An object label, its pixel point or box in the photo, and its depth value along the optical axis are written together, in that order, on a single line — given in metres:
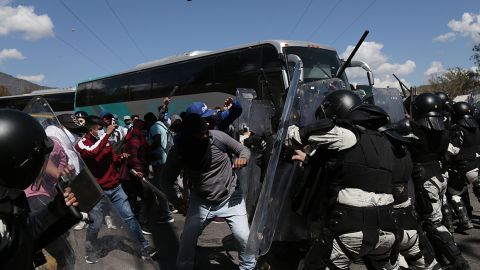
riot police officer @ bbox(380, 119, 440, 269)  3.16
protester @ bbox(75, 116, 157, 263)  4.38
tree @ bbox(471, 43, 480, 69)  40.59
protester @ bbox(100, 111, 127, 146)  6.64
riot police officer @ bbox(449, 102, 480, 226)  5.27
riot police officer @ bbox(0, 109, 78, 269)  1.50
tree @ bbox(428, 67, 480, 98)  43.52
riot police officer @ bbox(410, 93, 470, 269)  4.07
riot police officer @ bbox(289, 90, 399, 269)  2.71
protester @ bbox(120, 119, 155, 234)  5.58
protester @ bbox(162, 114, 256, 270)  3.64
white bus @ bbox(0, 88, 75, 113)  21.56
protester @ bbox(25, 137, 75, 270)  1.94
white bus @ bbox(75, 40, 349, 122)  10.08
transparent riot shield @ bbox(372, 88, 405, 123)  4.63
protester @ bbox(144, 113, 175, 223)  6.62
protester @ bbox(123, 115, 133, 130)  12.17
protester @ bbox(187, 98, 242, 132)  5.69
